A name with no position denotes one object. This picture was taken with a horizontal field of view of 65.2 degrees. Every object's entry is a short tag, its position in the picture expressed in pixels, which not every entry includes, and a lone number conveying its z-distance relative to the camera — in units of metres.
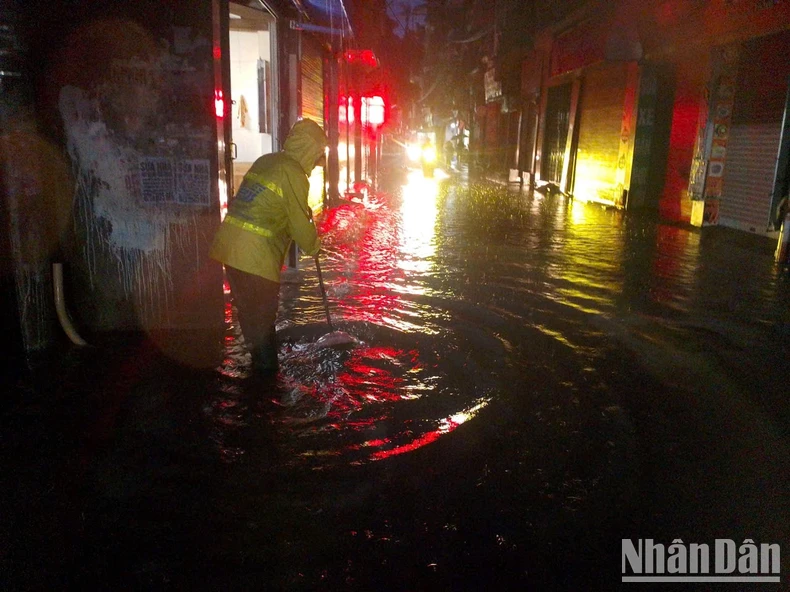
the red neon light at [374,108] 21.50
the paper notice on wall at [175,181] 5.16
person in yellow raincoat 4.20
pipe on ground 5.07
